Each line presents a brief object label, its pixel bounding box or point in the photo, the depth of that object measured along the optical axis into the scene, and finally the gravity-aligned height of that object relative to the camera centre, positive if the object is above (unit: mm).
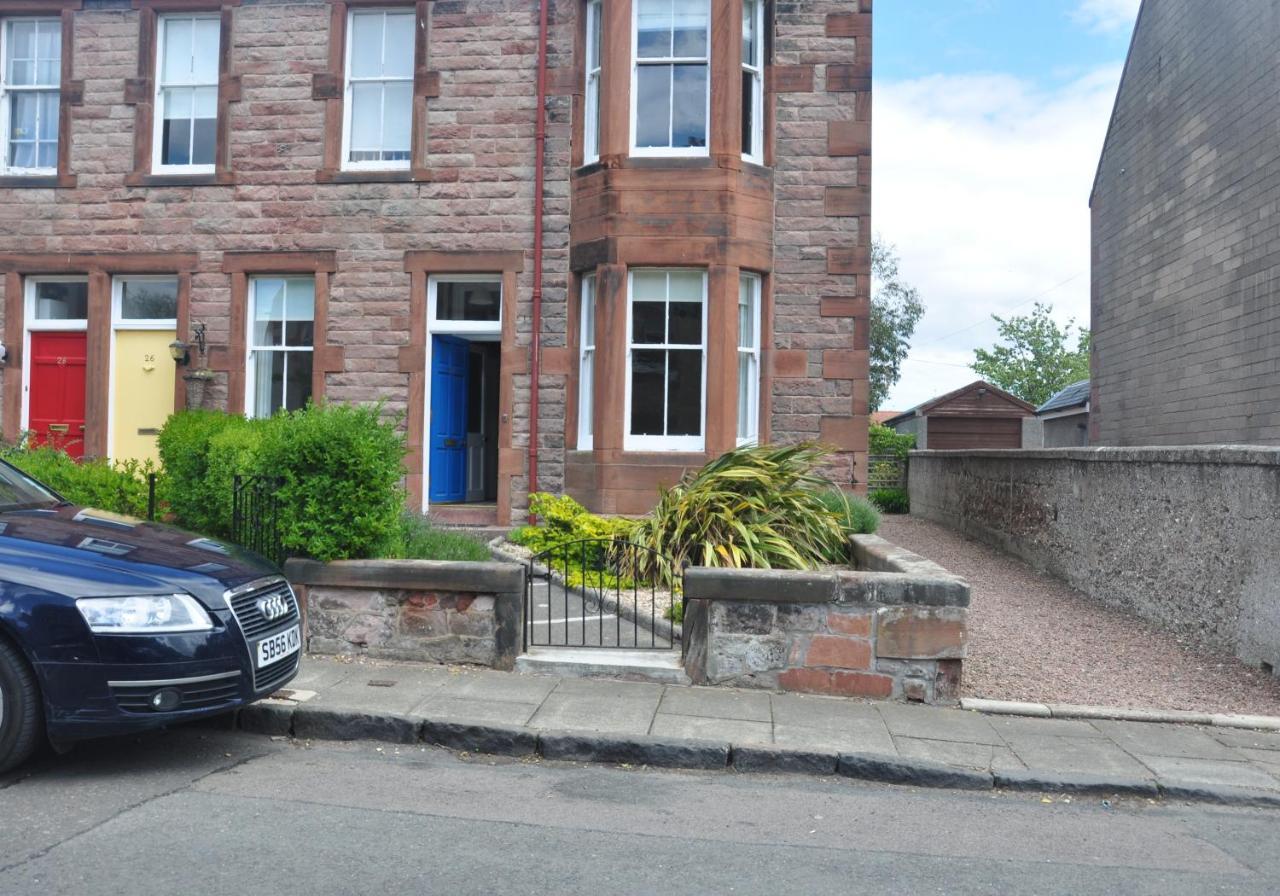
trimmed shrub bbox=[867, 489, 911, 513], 23859 -587
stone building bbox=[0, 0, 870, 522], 12180 +2818
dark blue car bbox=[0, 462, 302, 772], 5105 -861
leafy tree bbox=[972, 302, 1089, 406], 66250 +7165
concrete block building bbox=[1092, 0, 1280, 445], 13805 +3579
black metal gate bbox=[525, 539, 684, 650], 8234 -1120
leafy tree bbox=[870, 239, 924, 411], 42769 +6001
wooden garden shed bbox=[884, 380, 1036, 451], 28453 +1488
